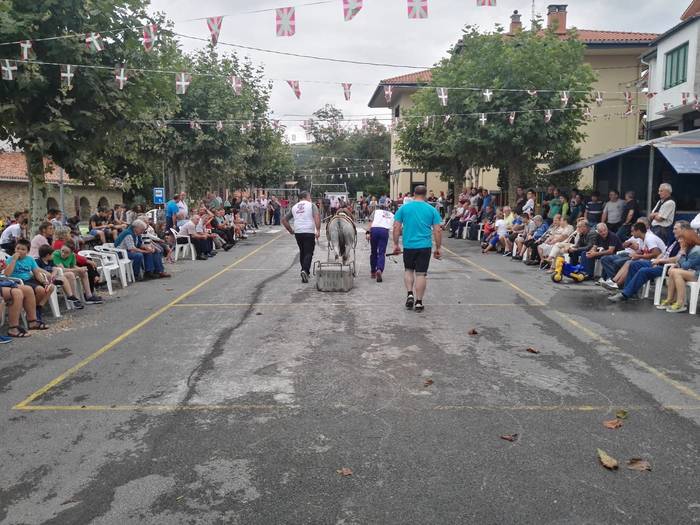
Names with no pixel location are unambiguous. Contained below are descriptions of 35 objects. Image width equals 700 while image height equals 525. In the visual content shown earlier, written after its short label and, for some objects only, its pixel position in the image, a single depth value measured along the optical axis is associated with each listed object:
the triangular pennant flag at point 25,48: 10.41
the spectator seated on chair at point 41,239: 9.97
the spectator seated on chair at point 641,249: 11.01
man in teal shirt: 9.52
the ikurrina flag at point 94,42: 10.99
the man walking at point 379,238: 12.77
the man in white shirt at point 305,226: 12.52
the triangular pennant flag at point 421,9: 12.08
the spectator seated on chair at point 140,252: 13.21
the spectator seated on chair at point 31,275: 8.52
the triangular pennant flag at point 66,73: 10.88
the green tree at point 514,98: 21.84
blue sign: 33.25
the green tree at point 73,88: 10.70
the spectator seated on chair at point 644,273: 10.39
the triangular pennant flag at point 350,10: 11.90
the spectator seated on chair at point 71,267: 10.29
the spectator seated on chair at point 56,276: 9.47
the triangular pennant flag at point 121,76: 11.65
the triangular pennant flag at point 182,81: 15.60
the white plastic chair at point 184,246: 17.58
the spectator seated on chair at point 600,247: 12.60
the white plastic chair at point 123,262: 12.61
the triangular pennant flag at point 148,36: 12.03
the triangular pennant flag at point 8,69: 10.27
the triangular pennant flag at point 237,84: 18.43
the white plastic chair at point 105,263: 11.82
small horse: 12.77
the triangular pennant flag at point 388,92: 20.12
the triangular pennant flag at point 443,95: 21.17
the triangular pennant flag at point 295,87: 18.54
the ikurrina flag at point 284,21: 12.80
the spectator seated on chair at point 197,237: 17.62
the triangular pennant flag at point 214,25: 13.28
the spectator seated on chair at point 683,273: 9.48
